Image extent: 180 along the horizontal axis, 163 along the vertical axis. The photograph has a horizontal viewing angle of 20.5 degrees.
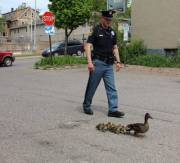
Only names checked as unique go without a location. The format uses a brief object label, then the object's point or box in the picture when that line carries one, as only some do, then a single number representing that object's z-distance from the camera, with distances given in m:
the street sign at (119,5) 32.28
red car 29.61
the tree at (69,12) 32.99
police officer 9.58
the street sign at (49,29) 25.67
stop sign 25.72
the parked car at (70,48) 39.64
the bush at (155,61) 24.23
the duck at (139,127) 7.91
